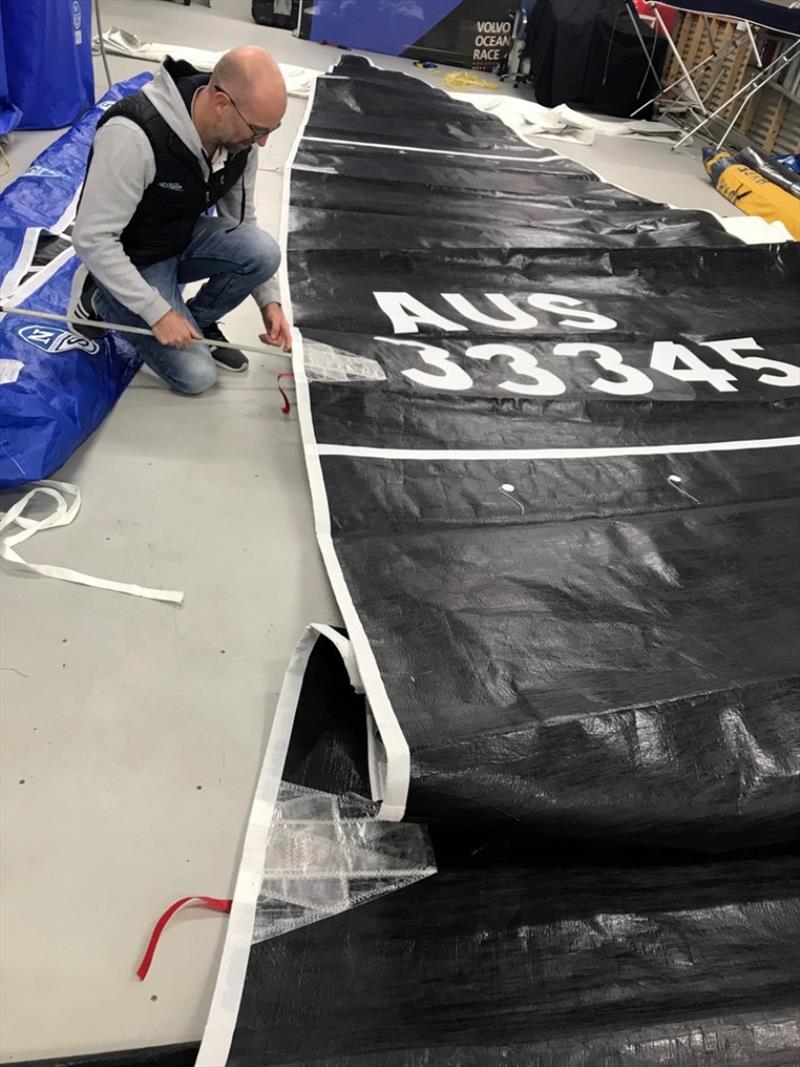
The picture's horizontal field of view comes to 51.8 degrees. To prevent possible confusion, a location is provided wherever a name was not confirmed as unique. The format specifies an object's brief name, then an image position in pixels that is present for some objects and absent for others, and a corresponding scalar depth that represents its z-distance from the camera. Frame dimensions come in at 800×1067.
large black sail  0.98
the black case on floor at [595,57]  5.45
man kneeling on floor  1.63
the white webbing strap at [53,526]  1.49
